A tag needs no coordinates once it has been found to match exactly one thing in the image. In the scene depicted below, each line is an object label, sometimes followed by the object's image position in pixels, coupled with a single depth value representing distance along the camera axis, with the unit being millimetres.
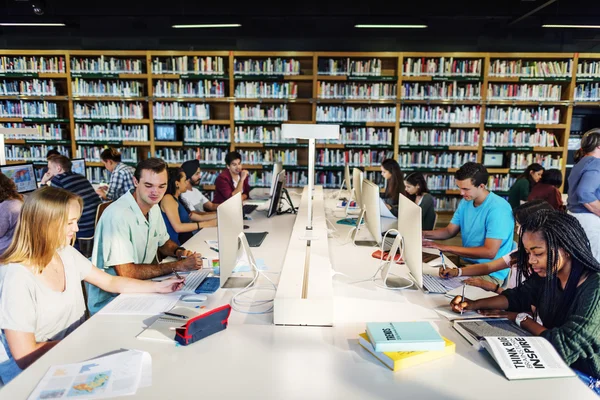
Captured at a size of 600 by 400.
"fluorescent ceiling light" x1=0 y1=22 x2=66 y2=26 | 6320
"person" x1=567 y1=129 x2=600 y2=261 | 3387
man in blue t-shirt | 2775
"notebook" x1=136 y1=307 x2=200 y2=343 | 1654
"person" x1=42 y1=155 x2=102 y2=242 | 4098
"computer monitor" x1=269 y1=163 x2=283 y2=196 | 4820
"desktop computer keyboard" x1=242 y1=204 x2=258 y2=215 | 4295
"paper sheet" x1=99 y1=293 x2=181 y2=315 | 1902
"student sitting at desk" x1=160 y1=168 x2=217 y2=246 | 3299
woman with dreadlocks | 1517
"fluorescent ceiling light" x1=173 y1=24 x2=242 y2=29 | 5890
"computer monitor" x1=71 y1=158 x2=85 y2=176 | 5535
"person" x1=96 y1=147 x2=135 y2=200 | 4980
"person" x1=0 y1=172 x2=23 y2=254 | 2877
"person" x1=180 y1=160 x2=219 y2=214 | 4352
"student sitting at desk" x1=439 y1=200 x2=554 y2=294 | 2195
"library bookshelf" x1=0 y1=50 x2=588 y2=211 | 6395
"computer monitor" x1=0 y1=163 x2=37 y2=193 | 4500
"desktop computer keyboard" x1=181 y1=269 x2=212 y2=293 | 2180
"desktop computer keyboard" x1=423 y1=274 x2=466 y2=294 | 2194
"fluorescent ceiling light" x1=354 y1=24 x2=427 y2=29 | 5906
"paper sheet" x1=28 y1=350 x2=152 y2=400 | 1303
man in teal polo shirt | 2262
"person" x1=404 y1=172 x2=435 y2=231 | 3977
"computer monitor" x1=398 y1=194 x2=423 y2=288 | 2021
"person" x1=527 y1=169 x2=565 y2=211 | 4770
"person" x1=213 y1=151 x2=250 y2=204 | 4914
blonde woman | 1557
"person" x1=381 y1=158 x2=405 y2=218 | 4809
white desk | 1336
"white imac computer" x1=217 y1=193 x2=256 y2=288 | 1941
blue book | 1529
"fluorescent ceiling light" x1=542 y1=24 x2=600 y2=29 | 5843
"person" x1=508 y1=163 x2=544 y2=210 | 5445
